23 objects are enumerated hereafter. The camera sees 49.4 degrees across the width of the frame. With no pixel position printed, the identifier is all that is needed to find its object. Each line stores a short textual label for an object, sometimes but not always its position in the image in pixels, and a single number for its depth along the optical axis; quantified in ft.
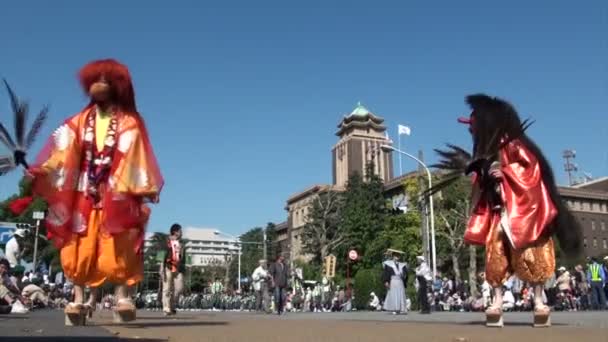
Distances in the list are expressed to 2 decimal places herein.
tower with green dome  418.31
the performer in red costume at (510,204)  25.14
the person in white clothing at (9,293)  47.19
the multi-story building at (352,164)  320.70
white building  485.56
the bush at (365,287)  104.27
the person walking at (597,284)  73.20
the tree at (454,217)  188.24
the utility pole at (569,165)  341.21
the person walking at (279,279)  67.05
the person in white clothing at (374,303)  97.40
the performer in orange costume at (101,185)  21.22
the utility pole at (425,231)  108.58
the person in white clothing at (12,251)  59.77
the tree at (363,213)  235.20
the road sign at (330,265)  129.18
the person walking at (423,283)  67.46
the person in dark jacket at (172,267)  46.65
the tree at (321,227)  277.85
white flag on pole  178.29
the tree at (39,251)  181.41
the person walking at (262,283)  75.46
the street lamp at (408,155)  111.20
